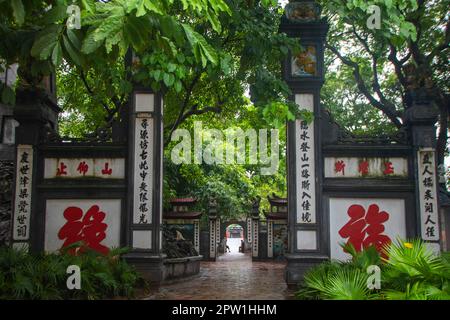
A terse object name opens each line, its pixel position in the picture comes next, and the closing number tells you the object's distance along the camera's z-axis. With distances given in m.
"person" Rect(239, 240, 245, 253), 28.85
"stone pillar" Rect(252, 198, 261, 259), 19.11
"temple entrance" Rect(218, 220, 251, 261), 22.41
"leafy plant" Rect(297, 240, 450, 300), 4.73
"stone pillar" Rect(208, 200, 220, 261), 19.33
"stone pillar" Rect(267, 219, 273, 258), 19.00
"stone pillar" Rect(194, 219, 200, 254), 19.09
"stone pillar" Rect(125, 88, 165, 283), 8.75
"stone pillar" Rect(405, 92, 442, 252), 8.51
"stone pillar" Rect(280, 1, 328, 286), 8.59
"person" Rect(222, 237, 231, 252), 27.78
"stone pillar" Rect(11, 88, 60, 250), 8.71
